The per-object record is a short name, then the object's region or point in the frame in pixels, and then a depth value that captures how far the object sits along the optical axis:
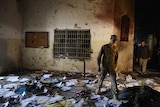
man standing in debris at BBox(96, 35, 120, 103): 3.73
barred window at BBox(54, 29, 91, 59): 6.33
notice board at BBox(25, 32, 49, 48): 6.71
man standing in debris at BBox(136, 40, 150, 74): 6.34
